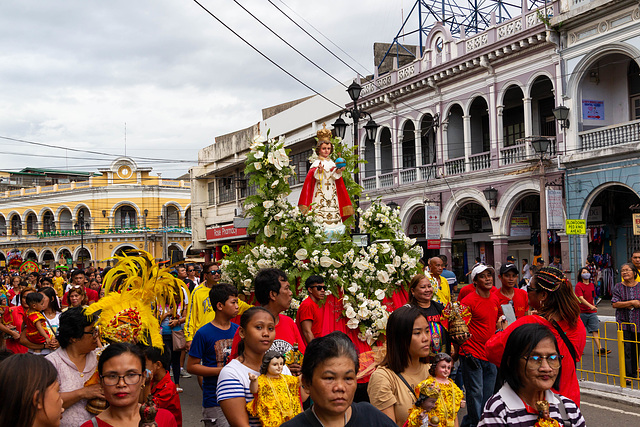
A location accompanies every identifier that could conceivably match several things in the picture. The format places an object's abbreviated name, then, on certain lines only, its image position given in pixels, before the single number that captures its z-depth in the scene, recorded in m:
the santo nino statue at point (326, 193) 9.20
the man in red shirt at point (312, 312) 6.59
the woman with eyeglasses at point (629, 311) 8.73
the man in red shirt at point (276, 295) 5.45
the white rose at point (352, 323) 6.87
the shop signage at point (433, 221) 24.86
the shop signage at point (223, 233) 35.74
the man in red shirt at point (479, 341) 6.45
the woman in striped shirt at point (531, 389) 3.11
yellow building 55.56
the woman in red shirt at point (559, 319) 4.00
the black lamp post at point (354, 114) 14.72
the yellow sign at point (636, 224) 15.33
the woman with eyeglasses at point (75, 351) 4.08
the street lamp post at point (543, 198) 17.52
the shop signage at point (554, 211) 19.44
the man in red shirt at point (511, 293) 7.24
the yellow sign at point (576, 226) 17.27
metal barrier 8.56
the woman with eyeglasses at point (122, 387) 3.32
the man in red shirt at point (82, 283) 11.72
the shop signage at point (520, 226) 23.06
